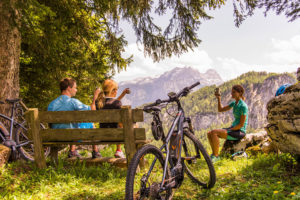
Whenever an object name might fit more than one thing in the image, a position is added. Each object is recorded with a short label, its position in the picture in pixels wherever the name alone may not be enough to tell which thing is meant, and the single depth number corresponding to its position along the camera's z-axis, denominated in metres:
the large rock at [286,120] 3.89
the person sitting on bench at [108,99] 5.00
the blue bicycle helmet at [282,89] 4.57
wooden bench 4.21
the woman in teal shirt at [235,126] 5.81
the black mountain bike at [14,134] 4.89
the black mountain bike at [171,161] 2.59
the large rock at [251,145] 5.95
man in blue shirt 4.77
